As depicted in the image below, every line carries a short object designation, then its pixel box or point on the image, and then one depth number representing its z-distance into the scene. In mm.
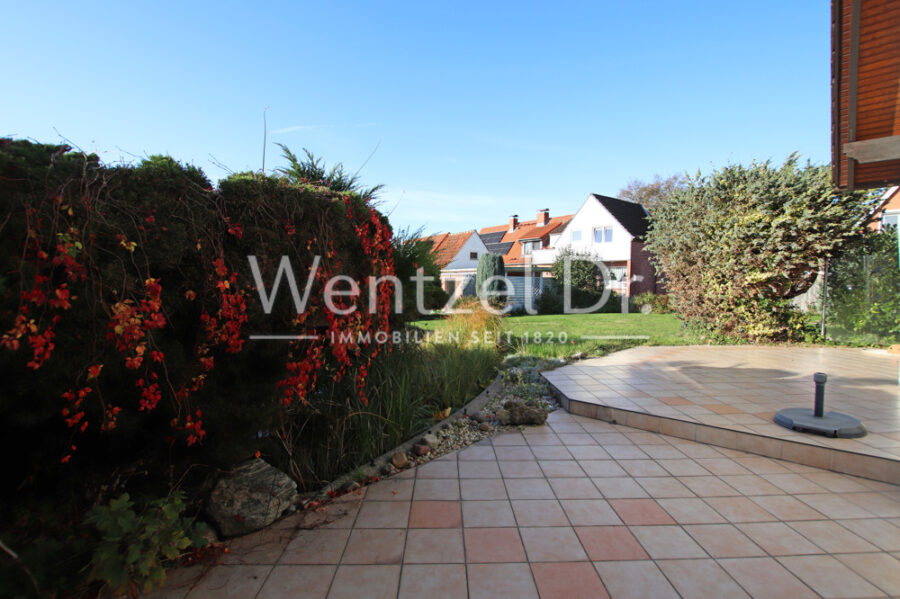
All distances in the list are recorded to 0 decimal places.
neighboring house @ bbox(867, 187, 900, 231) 7466
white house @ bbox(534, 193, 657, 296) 22438
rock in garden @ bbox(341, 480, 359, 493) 2727
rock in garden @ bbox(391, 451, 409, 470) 3111
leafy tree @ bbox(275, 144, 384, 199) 4637
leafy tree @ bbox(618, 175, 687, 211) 28594
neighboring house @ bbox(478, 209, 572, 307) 18234
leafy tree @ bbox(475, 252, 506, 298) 17172
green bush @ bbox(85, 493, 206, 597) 1556
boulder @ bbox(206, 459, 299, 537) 2209
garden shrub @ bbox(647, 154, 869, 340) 7578
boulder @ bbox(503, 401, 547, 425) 4062
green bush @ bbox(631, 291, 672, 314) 17812
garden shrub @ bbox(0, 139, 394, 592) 1554
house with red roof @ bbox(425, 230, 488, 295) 18469
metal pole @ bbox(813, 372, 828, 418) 3459
